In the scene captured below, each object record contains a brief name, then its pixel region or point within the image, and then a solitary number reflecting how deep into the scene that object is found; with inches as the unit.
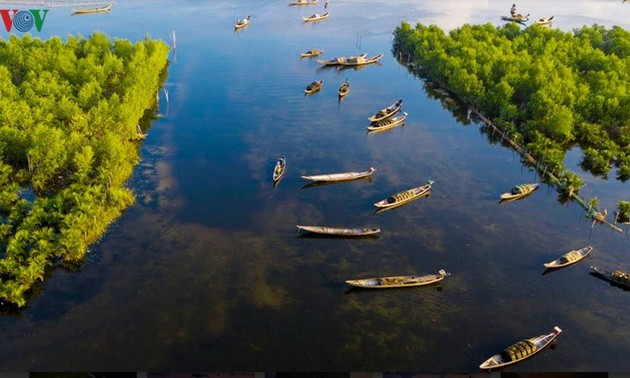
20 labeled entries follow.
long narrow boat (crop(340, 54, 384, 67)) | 5103.3
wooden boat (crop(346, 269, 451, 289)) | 2020.2
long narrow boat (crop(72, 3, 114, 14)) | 6702.8
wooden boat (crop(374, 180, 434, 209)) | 2588.6
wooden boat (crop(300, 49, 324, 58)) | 5275.6
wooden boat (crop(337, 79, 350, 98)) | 4247.0
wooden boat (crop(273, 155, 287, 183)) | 2817.7
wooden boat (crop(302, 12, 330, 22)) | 6968.5
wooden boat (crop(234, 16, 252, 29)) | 6328.7
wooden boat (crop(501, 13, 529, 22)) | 6860.2
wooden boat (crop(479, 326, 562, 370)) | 1694.1
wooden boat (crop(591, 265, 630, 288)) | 2079.7
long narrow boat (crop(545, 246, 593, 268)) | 2169.0
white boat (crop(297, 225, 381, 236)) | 2333.9
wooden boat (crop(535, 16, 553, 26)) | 6432.1
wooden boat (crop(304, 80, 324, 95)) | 4315.9
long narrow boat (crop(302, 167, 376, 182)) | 2810.0
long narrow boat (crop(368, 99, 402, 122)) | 3624.5
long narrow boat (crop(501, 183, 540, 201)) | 2728.8
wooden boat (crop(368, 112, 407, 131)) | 3572.8
